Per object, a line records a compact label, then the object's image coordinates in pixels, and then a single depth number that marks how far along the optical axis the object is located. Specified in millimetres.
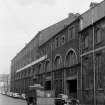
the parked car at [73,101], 36225
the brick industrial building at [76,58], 33938
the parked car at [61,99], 36056
